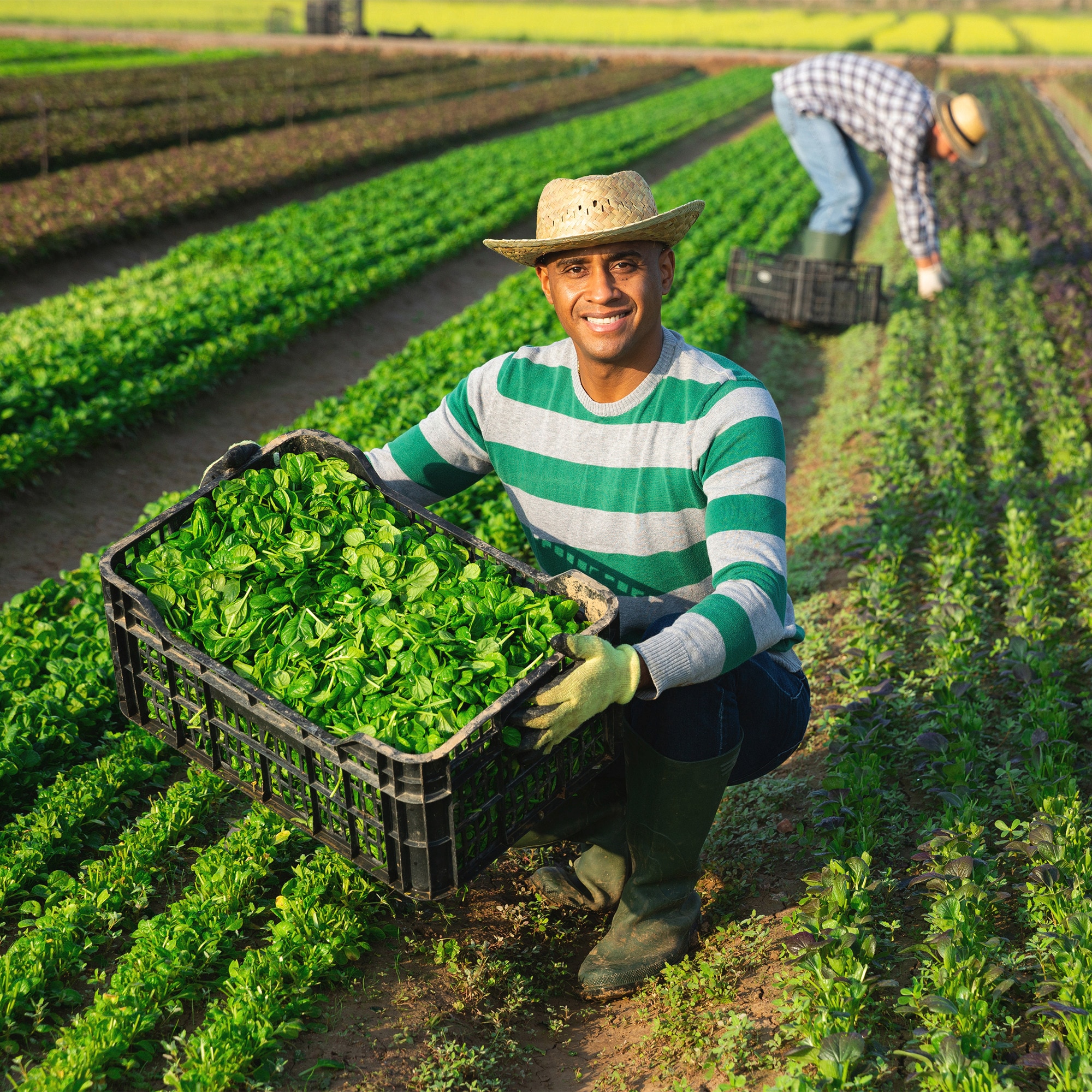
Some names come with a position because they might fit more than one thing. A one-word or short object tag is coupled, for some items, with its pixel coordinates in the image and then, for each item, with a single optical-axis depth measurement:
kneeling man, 2.43
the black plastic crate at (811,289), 8.90
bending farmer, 7.92
